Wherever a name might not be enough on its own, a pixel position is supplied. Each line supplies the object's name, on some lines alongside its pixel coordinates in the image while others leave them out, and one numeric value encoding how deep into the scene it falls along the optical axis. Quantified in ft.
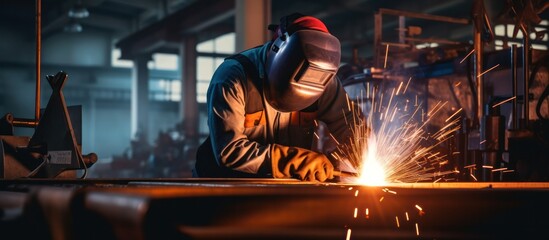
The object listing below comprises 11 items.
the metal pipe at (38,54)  7.40
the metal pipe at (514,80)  9.52
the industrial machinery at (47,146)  6.86
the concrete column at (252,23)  22.54
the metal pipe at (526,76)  9.41
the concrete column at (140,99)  48.77
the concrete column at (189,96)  41.45
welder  7.89
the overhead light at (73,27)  45.80
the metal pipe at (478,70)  11.16
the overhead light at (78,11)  39.28
